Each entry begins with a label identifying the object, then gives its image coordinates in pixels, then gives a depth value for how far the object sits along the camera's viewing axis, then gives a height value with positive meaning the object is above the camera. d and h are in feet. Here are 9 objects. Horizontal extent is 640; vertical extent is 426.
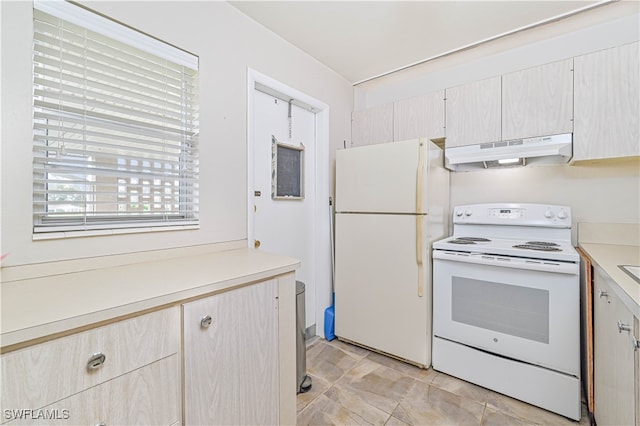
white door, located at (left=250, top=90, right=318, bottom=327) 7.04 +0.39
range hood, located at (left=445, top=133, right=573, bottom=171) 5.94 +1.39
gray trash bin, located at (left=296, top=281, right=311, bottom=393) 6.04 -2.95
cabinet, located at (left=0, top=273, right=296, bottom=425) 2.31 -1.62
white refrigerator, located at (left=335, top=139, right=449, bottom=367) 6.70 -0.73
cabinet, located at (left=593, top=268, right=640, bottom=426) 3.13 -1.96
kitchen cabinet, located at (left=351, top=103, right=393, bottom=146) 8.49 +2.82
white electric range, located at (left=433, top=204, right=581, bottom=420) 5.21 -2.00
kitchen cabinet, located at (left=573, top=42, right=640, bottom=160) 5.32 +2.17
